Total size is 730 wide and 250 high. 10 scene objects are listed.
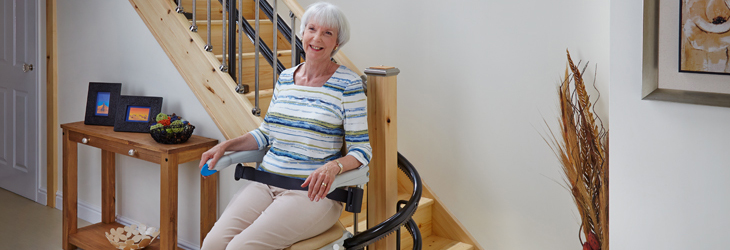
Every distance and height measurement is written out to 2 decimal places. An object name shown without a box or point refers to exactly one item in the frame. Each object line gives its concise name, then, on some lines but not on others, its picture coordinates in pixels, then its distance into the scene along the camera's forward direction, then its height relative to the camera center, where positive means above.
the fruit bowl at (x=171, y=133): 2.52 -0.07
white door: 3.69 +0.14
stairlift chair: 1.82 -0.23
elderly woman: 1.81 -0.08
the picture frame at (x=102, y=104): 2.97 +0.08
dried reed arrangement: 2.23 -0.17
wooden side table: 2.50 -0.29
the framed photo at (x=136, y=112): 2.80 +0.03
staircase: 2.60 +0.09
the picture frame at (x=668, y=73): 1.48 +0.13
